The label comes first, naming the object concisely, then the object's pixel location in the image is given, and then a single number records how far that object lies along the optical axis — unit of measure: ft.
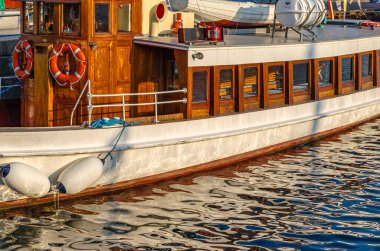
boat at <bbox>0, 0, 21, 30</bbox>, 89.71
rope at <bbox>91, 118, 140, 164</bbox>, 53.72
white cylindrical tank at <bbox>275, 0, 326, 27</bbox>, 69.87
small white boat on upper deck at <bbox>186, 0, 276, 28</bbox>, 69.87
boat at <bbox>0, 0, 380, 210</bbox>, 51.34
